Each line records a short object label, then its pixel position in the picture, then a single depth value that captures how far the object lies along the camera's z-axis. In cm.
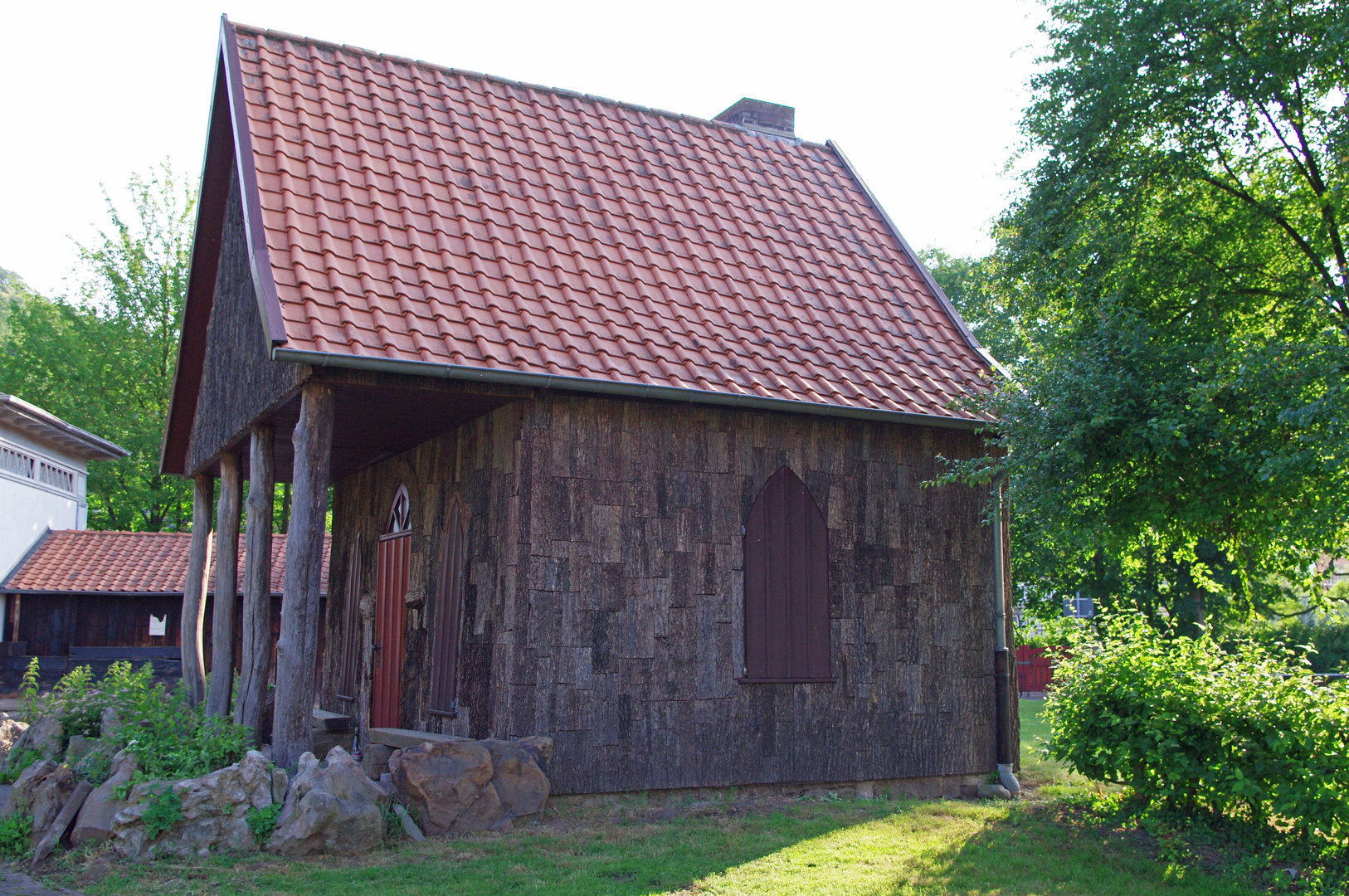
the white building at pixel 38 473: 2441
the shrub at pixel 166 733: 843
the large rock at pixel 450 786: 827
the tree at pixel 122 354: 3328
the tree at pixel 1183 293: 862
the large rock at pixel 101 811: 796
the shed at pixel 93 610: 2377
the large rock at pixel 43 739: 1095
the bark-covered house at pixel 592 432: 940
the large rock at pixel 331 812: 768
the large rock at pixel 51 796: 838
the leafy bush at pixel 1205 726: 718
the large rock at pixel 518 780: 865
